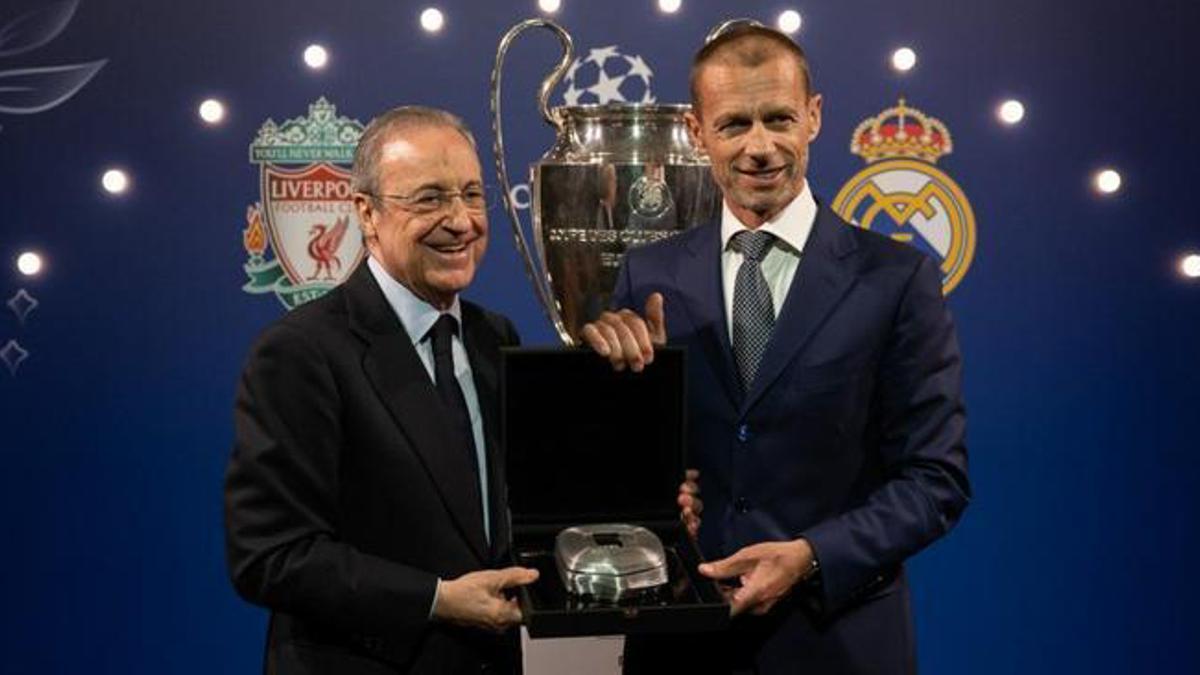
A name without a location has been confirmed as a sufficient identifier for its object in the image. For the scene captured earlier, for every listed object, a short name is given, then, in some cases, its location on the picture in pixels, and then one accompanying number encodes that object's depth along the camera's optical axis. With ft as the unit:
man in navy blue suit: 5.50
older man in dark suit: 5.37
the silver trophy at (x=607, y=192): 7.31
